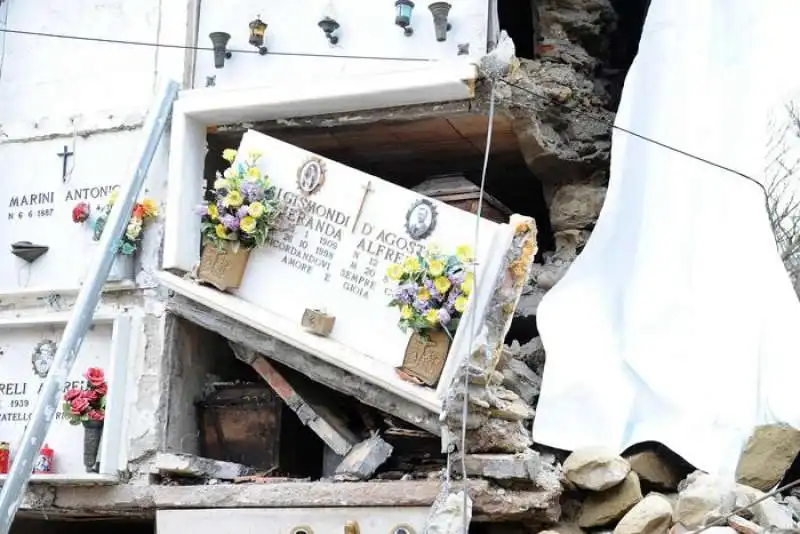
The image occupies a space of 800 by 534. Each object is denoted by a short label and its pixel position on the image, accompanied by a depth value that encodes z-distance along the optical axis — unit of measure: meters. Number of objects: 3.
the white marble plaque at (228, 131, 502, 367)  7.23
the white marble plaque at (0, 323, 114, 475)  8.01
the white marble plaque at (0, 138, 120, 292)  8.35
